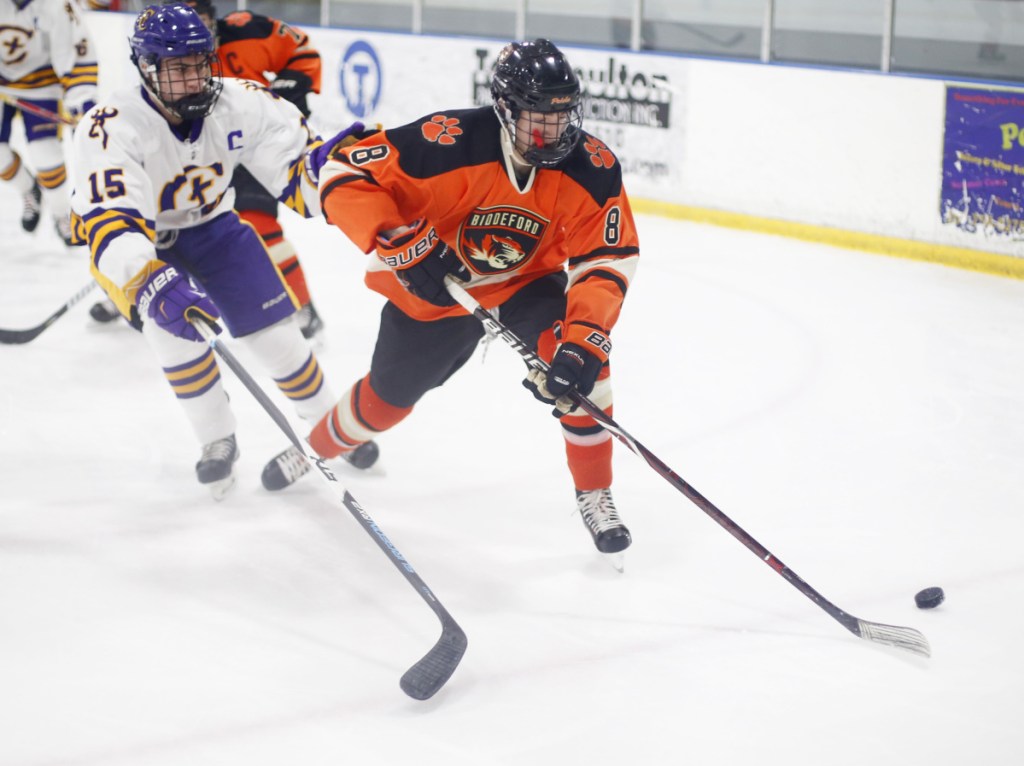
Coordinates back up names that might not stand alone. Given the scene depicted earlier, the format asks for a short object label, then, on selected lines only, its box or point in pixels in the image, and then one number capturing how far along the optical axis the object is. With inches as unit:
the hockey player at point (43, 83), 395.5
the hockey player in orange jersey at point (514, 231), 183.6
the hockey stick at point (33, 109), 406.3
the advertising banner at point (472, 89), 472.4
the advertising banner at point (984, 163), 373.4
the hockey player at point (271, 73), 310.2
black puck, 189.5
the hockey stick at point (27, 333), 322.5
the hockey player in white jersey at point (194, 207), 209.2
